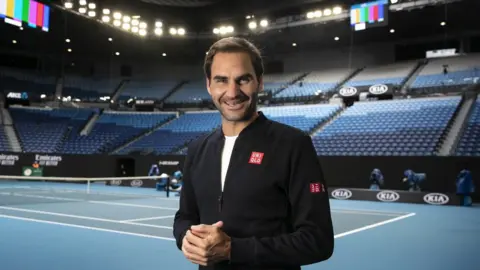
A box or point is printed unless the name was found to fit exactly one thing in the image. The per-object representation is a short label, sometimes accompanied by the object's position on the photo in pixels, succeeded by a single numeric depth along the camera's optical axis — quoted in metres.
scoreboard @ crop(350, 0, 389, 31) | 27.53
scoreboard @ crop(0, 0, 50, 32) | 26.29
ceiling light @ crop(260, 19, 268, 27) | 32.81
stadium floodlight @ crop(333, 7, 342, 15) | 30.19
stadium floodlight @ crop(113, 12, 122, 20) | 31.20
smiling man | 1.88
